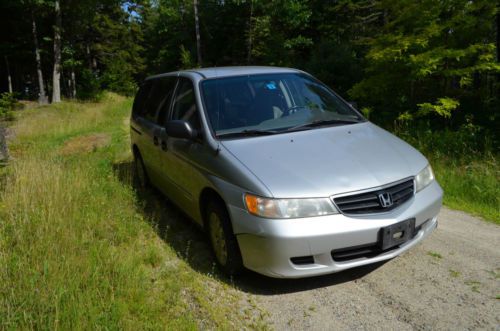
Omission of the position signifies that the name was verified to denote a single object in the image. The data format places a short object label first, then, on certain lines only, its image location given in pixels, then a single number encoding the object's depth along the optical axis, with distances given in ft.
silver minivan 10.39
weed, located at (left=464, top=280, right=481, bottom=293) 11.32
